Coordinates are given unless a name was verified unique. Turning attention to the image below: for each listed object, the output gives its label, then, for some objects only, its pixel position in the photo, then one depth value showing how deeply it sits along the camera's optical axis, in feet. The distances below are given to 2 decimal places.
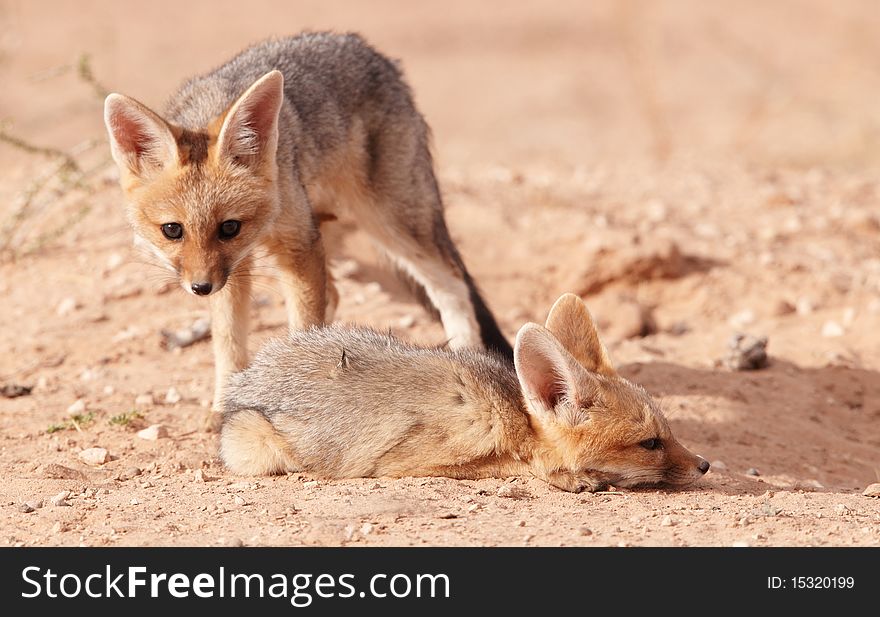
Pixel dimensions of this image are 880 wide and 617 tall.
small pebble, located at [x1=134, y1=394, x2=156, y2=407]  37.50
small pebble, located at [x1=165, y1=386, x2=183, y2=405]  38.01
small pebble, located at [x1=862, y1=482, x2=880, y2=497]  30.68
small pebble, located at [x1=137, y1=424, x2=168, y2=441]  34.22
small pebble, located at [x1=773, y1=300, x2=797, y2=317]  50.37
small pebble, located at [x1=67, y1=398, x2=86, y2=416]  36.35
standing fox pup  31.83
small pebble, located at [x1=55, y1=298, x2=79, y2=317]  44.80
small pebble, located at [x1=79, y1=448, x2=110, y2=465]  32.14
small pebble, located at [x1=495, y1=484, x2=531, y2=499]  28.32
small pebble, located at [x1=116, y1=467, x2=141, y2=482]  30.89
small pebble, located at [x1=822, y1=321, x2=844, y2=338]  47.98
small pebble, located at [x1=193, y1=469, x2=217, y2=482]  30.22
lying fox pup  29.04
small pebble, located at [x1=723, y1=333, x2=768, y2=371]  43.09
